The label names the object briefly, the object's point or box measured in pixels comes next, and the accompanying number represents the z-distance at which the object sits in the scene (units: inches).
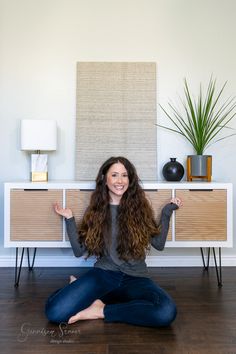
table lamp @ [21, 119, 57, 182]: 105.7
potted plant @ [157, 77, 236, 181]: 120.7
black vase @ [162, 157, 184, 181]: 112.1
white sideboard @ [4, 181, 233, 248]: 101.7
